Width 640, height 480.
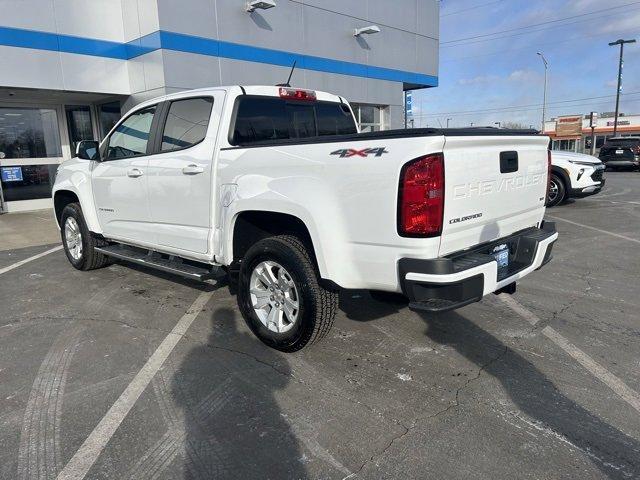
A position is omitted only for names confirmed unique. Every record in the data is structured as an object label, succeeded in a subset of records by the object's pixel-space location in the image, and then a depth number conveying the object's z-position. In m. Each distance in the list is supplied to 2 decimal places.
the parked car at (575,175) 10.62
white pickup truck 2.95
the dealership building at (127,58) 10.69
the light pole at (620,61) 32.81
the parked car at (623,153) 22.58
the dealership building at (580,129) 59.53
